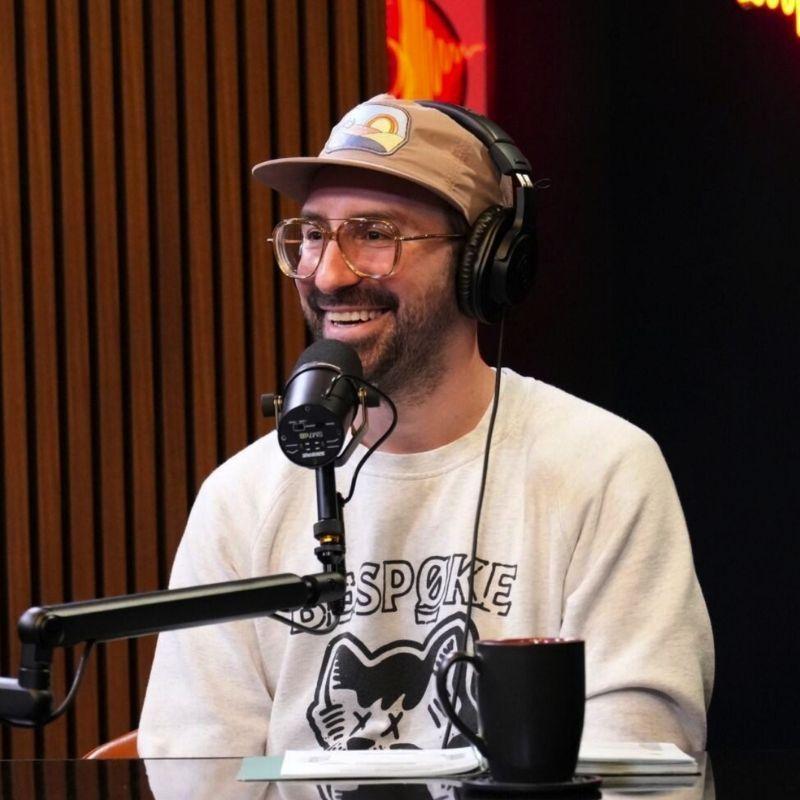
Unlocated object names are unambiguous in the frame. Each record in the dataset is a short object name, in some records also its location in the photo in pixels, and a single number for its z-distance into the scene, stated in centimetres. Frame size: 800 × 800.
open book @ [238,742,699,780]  335
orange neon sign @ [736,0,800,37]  706
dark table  327
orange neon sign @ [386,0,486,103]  679
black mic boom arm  309
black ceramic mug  325
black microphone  349
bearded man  392
